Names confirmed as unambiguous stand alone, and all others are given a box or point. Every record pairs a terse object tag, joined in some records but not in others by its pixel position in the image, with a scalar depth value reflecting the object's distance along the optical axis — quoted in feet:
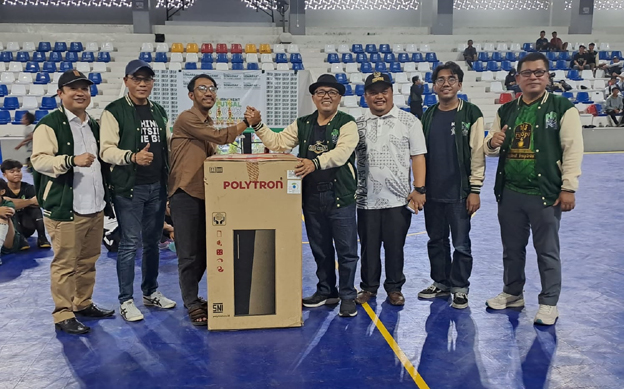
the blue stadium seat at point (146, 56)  52.95
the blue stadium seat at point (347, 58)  58.34
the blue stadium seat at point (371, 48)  61.57
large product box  12.19
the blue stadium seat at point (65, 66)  52.70
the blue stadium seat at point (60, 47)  57.16
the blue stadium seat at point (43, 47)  57.16
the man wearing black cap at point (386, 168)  13.48
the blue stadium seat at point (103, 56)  54.80
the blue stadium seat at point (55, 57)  55.01
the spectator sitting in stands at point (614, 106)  49.78
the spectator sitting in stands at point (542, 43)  62.90
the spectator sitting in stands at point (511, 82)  53.52
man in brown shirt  12.53
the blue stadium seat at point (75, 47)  57.26
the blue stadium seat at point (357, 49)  61.16
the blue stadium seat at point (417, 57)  59.72
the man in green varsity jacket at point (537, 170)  12.47
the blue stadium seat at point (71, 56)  54.90
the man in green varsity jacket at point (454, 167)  13.58
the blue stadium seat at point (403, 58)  59.41
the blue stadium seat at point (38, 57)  54.54
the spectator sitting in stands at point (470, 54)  60.23
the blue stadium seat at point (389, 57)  59.36
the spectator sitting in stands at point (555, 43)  63.57
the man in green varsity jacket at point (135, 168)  12.67
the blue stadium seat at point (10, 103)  46.42
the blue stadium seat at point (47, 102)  46.52
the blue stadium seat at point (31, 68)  52.12
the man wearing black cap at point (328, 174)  12.86
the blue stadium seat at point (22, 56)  54.44
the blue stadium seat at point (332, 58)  57.98
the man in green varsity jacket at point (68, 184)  12.01
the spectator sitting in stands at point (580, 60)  59.88
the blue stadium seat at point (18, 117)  43.98
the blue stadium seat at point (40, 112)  44.55
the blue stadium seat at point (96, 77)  51.24
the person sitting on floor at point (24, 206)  19.13
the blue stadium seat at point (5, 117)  43.68
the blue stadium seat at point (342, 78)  54.03
